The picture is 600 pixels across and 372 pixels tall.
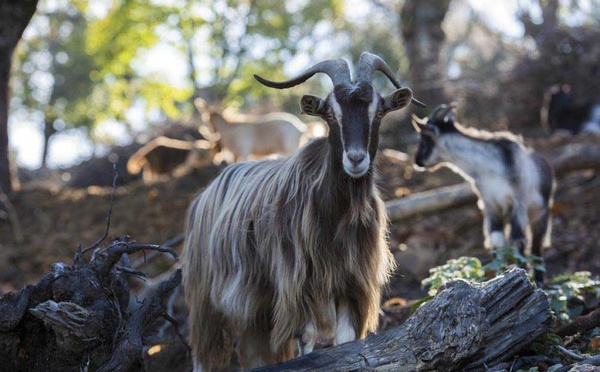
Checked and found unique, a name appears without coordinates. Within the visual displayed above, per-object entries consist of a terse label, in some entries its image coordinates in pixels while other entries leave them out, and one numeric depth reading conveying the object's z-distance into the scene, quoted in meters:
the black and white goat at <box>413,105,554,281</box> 8.55
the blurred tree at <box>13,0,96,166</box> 32.38
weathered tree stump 4.96
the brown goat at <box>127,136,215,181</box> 16.58
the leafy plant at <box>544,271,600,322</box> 6.21
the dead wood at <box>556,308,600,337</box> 6.04
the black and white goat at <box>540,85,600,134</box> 16.97
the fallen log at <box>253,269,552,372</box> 4.88
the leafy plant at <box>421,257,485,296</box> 6.32
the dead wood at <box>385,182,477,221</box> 9.78
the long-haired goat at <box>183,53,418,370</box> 5.77
